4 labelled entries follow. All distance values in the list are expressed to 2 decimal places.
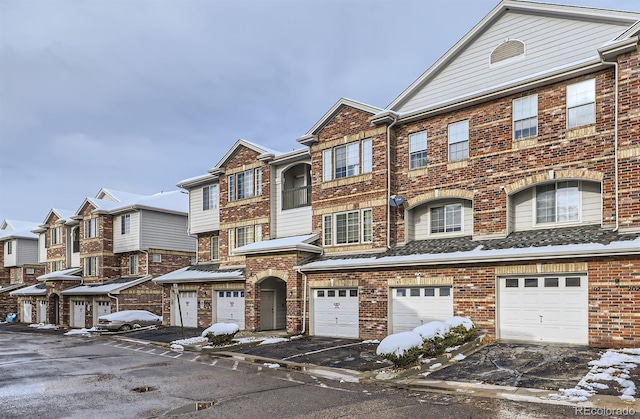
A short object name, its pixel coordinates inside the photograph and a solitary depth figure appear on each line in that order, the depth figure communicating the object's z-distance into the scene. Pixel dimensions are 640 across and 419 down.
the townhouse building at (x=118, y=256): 34.72
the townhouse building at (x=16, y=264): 51.09
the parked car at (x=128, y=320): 29.75
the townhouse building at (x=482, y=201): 14.78
